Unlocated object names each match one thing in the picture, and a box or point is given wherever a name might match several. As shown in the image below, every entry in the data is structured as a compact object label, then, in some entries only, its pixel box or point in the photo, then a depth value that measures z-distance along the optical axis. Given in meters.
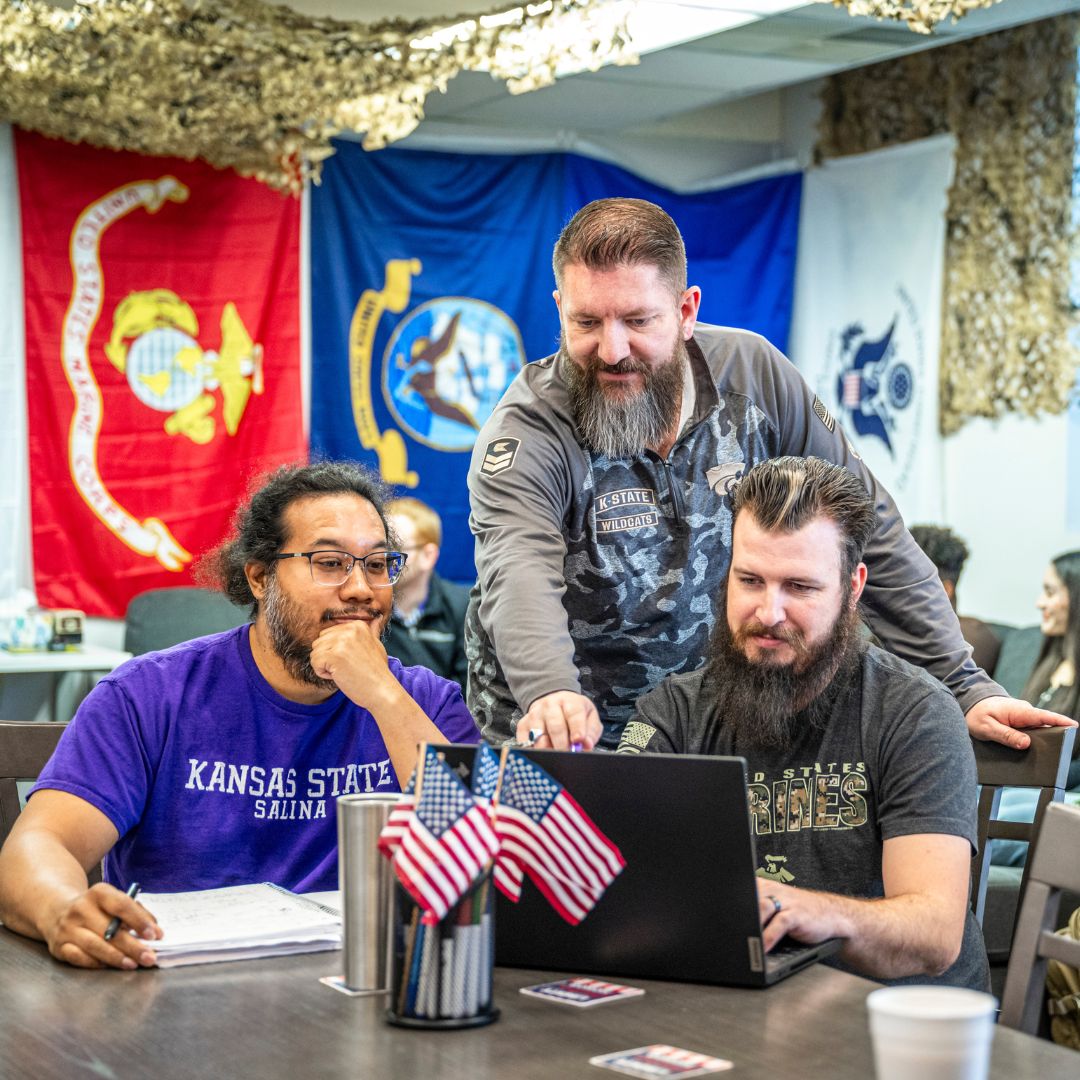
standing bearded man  2.33
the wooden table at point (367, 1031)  1.36
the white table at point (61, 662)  5.38
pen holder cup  1.46
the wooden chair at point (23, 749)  2.31
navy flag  6.72
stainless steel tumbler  1.55
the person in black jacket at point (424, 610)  5.36
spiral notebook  1.69
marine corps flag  6.11
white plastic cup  1.12
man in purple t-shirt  2.07
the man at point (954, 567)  5.09
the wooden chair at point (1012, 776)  2.20
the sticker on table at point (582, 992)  1.56
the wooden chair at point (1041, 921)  1.77
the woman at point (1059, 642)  4.61
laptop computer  1.55
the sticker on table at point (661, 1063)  1.35
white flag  6.86
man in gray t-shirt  1.97
